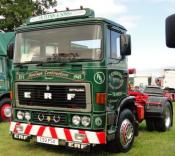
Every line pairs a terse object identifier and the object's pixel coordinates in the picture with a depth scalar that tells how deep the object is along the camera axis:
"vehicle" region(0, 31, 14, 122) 12.22
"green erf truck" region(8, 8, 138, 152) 6.88
